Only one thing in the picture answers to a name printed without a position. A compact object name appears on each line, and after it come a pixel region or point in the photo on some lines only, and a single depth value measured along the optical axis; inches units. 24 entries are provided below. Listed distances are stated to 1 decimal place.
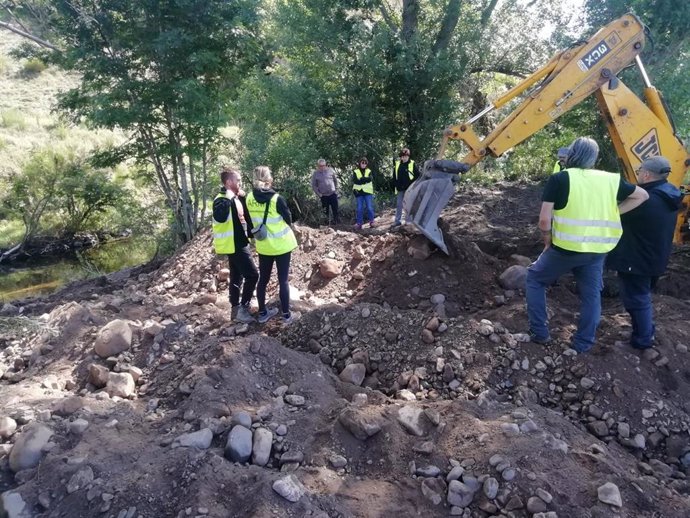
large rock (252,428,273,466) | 130.3
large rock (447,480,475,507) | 115.0
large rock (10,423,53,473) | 132.6
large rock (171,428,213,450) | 132.0
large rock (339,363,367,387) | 177.2
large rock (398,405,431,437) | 136.1
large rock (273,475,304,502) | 113.2
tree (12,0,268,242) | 334.6
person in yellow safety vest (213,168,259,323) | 208.1
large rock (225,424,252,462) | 130.0
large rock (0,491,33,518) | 116.2
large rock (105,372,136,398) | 173.3
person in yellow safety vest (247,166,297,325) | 199.0
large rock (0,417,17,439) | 144.3
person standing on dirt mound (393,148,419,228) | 349.1
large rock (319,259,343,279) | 271.3
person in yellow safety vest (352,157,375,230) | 369.1
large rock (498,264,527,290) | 231.5
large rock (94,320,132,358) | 196.1
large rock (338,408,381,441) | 133.2
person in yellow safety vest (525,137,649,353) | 158.1
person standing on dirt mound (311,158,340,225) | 394.0
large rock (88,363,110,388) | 177.9
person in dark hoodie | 170.7
